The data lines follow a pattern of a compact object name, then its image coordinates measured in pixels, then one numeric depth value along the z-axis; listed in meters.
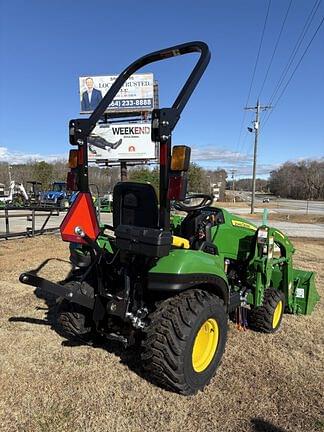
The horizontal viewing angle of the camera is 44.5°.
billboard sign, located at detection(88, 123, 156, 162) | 22.77
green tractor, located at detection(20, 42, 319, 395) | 2.64
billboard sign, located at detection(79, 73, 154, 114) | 24.27
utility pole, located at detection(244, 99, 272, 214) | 31.23
